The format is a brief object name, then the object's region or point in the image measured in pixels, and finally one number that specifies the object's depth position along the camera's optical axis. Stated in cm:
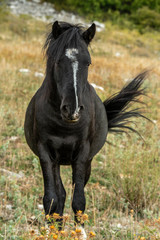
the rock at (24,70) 1789
